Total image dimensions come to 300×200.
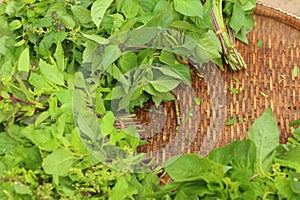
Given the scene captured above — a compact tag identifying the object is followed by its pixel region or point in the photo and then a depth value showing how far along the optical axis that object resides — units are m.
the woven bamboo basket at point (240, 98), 1.48
